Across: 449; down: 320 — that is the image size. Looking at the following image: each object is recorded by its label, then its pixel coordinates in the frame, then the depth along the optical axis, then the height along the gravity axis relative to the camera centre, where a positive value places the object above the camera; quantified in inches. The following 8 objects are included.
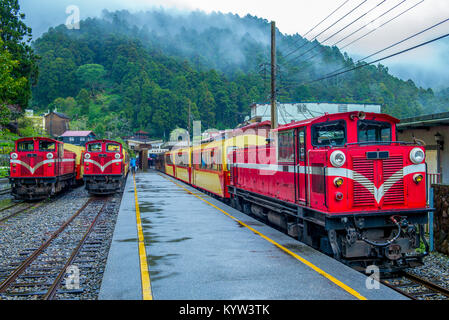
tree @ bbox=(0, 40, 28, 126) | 750.5 +173.4
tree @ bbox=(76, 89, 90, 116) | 5182.1 +909.4
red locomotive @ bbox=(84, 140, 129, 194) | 913.5 -8.1
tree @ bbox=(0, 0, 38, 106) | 1582.2 +534.0
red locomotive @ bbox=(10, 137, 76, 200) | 807.1 -0.5
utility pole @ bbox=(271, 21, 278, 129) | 690.2 +167.1
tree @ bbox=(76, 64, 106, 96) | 5713.6 +1365.1
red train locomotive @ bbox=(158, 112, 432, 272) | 295.0 -21.2
